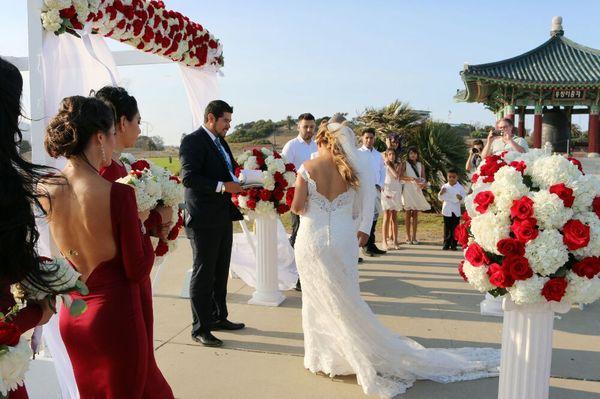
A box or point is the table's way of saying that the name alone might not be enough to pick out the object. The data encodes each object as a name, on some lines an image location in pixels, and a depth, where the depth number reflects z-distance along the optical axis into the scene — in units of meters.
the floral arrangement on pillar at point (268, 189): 6.03
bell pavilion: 23.11
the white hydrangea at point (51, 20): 4.12
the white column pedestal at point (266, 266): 6.17
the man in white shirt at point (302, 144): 7.32
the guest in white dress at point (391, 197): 9.58
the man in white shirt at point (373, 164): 8.25
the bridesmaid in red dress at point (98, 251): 2.37
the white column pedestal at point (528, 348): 2.95
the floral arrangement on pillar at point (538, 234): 2.76
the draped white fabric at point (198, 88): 7.31
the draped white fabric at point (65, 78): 3.81
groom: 4.84
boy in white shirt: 9.57
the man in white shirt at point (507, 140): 6.07
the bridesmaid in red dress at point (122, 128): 3.35
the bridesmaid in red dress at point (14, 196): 1.50
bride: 4.12
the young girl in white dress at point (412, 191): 9.91
